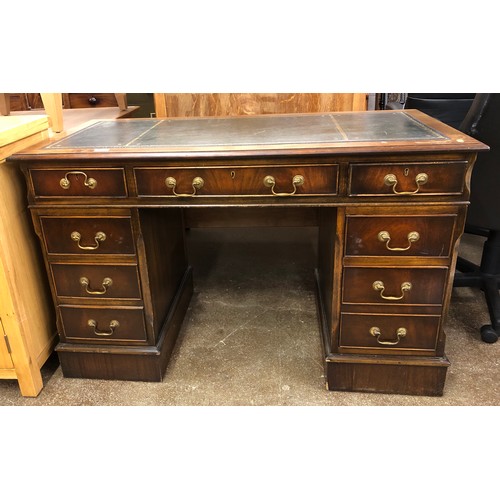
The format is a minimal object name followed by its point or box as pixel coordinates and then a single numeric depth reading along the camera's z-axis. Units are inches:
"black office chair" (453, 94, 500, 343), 66.6
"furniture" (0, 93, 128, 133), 125.6
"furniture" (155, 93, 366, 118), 96.3
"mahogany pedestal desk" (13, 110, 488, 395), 52.6
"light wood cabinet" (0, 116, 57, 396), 57.1
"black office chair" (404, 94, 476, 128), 91.5
